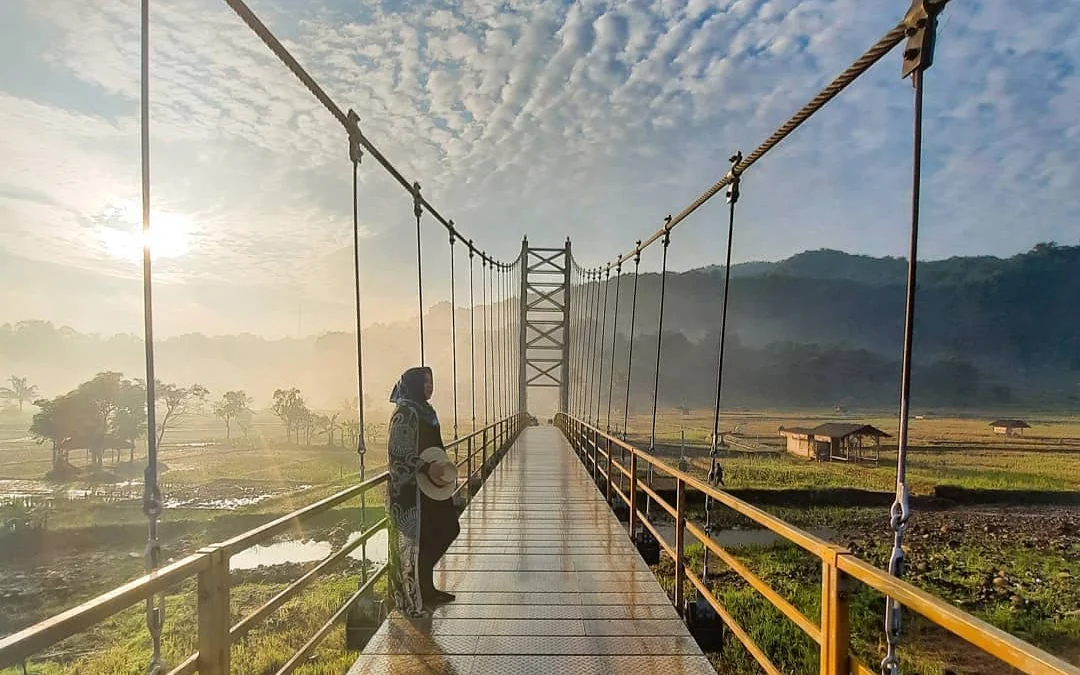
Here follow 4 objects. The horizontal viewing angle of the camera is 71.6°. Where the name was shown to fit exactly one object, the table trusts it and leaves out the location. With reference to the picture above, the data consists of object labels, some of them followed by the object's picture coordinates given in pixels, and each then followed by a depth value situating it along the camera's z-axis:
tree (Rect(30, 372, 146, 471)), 48.44
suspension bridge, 1.80
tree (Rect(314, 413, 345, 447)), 76.59
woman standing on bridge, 3.63
